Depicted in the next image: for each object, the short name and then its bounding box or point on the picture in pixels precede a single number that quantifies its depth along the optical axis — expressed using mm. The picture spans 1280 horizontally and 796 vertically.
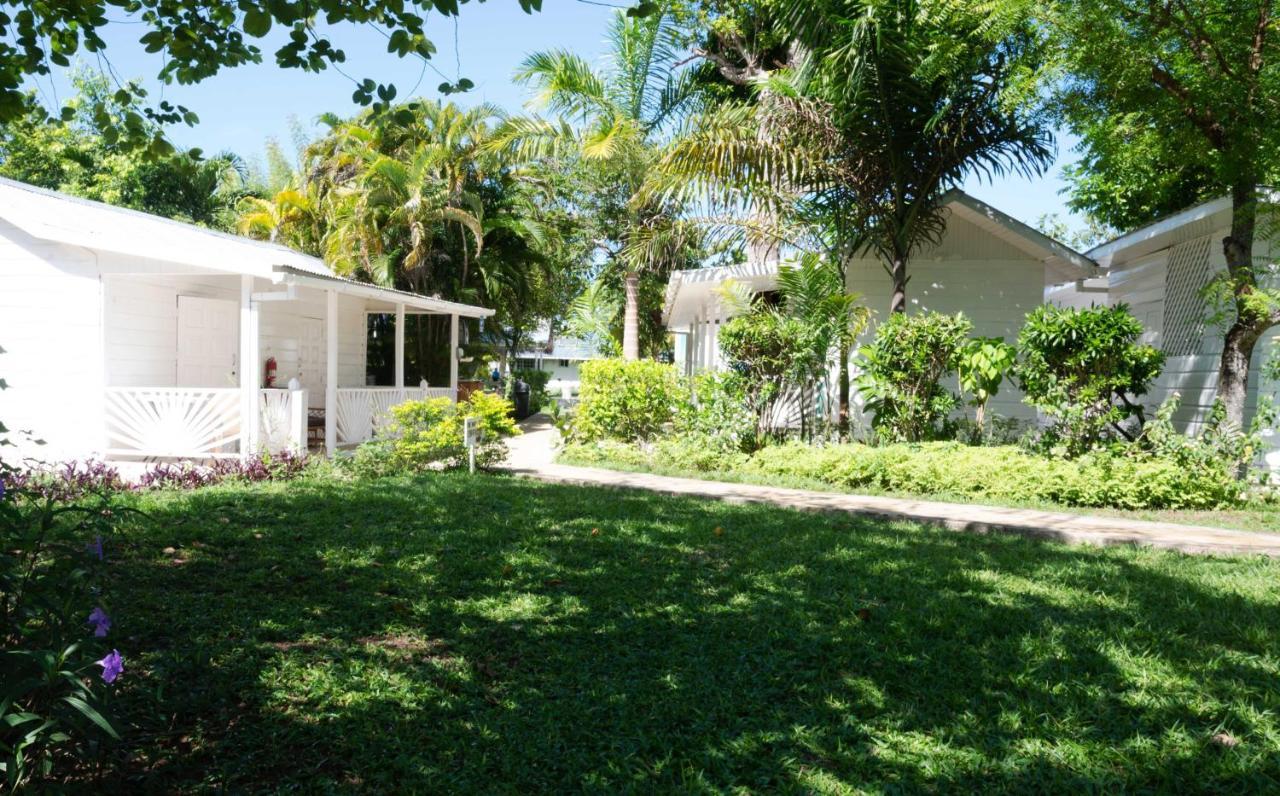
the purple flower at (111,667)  2346
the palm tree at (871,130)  11555
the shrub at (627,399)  13453
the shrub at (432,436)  10758
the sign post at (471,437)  10883
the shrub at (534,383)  27738
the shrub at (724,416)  12156
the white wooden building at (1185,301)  11102
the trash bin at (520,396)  27688
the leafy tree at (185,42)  4434
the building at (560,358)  60031
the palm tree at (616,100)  17078
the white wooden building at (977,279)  13711
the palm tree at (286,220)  23759
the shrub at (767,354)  12039
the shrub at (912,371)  11305
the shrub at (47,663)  2307
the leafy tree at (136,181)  29734
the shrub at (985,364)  10930
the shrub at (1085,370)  9961
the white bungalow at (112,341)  11469
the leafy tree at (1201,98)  9227
